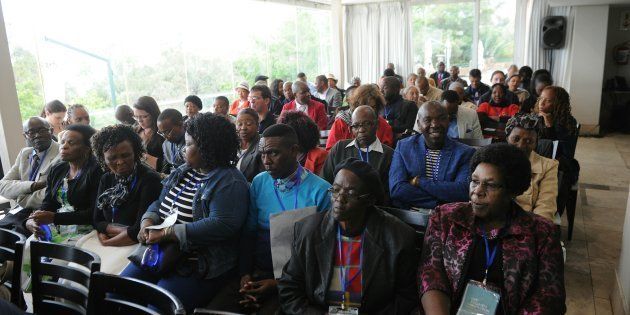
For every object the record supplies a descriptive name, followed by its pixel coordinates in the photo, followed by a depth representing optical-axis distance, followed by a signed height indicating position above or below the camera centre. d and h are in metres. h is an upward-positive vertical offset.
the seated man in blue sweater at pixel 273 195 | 2.16 -0.60
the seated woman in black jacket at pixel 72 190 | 2.67 -0.68
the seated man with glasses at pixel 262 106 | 4.64 -0.34
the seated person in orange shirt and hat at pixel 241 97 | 6.75 -0.34
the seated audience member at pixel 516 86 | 6.56 -0.34
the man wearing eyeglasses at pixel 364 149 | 2.99 -0.54
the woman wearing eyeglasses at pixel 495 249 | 1.56 -0.66
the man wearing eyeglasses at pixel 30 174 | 3.25 -0.70
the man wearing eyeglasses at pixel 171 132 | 3.53 -0.44
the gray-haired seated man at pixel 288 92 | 6.98 -0.30
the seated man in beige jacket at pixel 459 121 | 4.19 -0.52
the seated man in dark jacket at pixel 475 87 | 7.72 -0.38
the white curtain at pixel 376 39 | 10.88 +0.76
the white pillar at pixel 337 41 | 11.04 +0.75
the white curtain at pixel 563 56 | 9.11 +0.14
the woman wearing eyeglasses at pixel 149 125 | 3.83 -0.41
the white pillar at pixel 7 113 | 4.50 -0.29
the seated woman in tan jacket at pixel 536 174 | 2.63 -0.67
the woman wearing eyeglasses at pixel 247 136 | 3.08 -0.45
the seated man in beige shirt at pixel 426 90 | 6.65 -0.34
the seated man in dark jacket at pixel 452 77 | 8.69 -0.22
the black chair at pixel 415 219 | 1.96 -0.68
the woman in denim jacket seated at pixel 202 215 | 2.06 -0.67
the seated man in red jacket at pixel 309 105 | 5.61 -0.42
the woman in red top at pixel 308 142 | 3.08 -0.48
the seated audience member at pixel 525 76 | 8.05 -0.23
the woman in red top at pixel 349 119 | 3.83 -0.45
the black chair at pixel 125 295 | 1.53 -0.77
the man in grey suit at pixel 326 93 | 7.58 -0.37
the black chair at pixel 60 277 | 1.87 -0.83
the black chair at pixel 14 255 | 2.04 -0.79
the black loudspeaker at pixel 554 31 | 9.02 +0.64
